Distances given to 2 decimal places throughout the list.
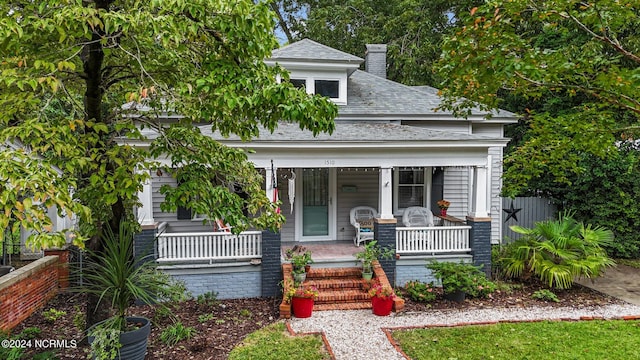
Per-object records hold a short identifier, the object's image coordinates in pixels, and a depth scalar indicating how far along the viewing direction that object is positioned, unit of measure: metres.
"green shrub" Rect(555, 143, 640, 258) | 10.87
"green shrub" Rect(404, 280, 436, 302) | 7.69
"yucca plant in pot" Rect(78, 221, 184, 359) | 4.52
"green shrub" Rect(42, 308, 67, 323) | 6.62
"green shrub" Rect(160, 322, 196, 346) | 5.86
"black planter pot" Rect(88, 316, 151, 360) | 4.66
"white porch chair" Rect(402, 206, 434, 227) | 10.34
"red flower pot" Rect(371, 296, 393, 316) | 6.97
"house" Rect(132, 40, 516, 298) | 8.09
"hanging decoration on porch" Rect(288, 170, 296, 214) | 8.56
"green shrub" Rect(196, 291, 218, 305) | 7.65
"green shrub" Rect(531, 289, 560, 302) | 7.79
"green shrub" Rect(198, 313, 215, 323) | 6.77
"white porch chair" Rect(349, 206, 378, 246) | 9.92
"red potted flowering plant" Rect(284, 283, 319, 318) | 6.91
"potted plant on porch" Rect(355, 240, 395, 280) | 7.96
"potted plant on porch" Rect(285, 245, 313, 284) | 7.68
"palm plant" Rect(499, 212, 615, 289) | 8.18
